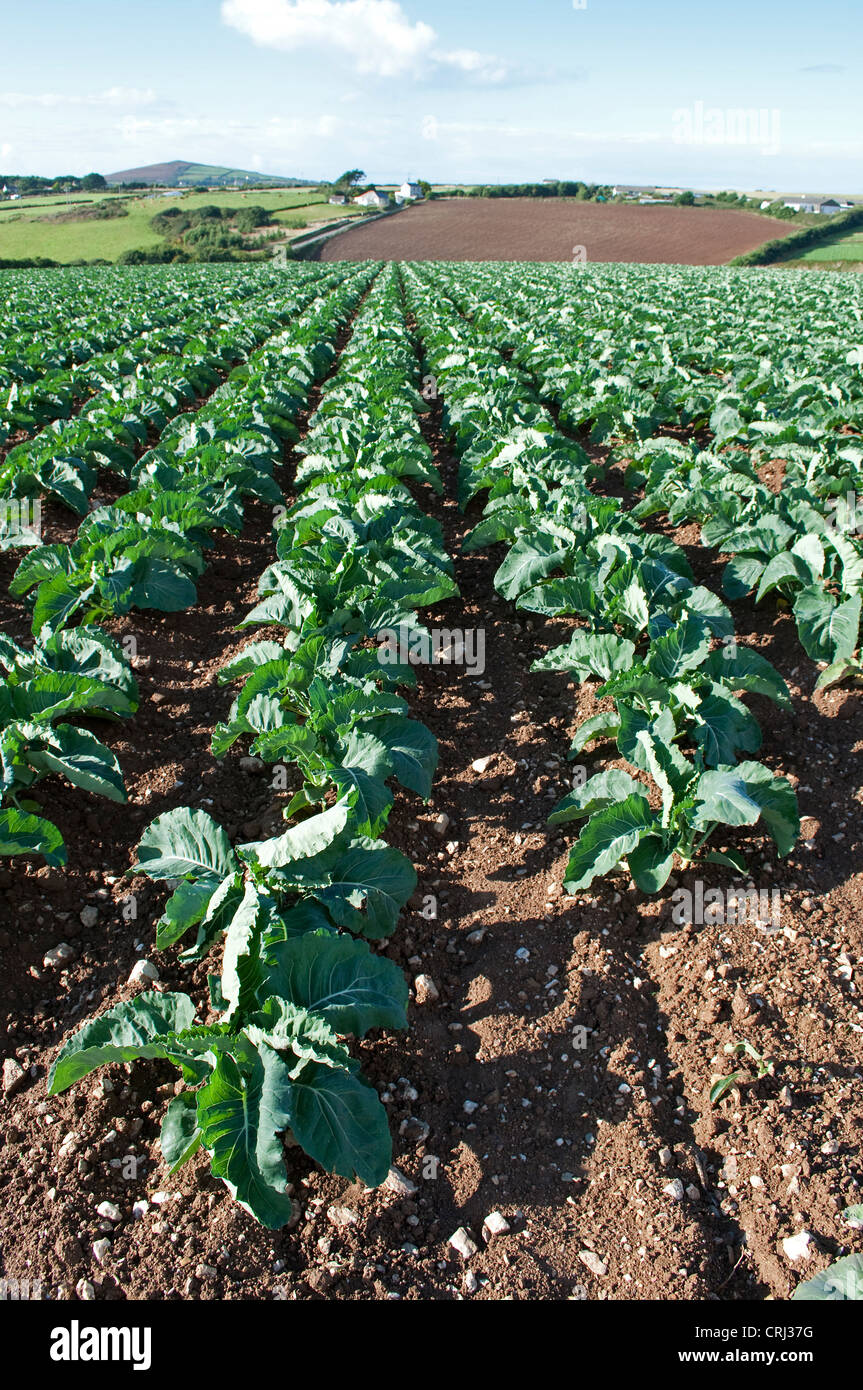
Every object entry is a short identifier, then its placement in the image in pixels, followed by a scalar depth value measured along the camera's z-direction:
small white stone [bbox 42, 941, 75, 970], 3.20
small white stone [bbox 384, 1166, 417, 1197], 2.48
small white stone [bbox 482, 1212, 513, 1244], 2.39
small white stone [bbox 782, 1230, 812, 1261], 2.30
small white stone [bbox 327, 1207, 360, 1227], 2.40
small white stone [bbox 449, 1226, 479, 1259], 2.33
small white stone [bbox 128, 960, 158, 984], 3.07
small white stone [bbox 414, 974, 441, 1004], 3.11
